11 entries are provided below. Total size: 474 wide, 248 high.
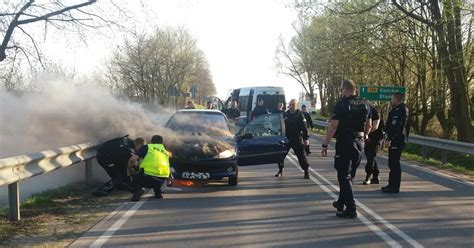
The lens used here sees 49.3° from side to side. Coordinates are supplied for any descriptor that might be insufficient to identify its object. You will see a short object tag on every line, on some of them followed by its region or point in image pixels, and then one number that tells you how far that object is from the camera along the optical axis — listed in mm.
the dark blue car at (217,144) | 10031
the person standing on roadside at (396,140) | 9914
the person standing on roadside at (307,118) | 13138
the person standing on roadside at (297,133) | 11898
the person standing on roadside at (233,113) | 20694
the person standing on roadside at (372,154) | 11266
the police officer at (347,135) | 7555
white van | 27203
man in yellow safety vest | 8914
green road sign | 23875
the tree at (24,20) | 17750
